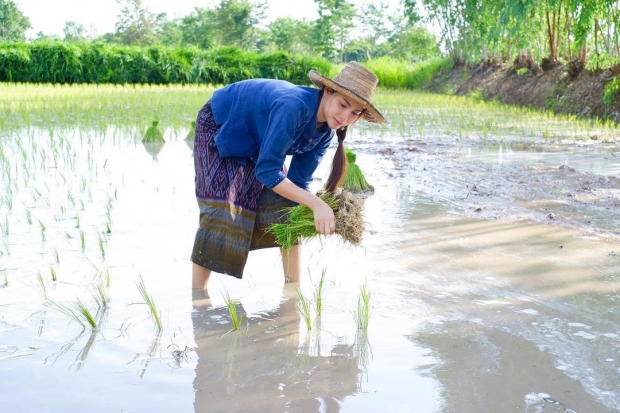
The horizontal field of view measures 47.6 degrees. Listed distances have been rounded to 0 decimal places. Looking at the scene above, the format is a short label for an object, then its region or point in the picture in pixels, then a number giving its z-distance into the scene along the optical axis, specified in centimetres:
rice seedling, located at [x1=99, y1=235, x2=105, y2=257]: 364
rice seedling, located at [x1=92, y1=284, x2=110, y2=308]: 288
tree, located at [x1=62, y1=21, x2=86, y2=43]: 6782
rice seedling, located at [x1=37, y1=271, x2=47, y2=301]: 296
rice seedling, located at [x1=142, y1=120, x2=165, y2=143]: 799
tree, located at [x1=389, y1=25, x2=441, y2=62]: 3189
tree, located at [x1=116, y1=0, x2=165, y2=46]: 4484
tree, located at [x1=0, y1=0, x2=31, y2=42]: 4538
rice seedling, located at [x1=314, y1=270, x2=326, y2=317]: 276
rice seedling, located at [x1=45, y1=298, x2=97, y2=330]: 262
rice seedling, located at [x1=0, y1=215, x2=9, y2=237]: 396
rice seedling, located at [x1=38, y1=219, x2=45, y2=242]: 390
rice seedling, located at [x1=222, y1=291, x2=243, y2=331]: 262
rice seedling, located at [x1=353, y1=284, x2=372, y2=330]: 262
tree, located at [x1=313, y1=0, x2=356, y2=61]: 3931
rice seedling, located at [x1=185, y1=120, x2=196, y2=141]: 837
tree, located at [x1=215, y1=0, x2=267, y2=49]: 4231
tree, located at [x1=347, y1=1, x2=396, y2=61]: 4884
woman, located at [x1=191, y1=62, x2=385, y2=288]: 249
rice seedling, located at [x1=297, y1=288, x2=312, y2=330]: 266
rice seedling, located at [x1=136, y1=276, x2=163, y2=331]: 263
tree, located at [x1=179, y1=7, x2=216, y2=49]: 4331
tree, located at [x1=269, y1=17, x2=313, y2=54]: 4553
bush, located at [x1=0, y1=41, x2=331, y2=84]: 2111
